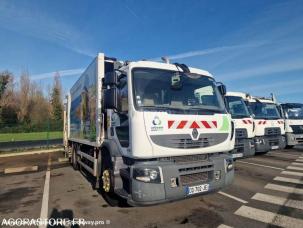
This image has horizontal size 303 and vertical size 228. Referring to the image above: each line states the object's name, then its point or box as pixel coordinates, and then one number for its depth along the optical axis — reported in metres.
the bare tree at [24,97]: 46.42
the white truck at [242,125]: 9.70
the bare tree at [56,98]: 51.02
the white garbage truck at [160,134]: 4.23
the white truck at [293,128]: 13.34
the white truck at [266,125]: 10.95
